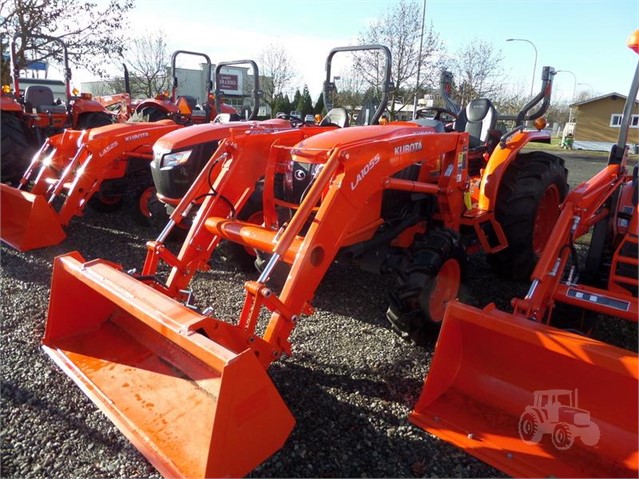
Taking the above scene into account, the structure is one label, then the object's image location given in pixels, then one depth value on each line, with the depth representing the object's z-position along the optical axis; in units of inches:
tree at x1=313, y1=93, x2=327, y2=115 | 1145.6
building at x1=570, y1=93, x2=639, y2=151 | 1237.7
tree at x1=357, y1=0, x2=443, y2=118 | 663.8
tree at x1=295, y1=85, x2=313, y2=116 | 1187.1
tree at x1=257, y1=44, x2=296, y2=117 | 1198.3
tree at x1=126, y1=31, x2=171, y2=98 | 1095.6
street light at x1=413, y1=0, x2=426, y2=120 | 651.5
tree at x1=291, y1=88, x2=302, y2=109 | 1317.2
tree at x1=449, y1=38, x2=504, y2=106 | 780.0
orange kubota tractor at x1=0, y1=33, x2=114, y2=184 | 286.8
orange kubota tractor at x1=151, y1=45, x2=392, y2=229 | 182.2
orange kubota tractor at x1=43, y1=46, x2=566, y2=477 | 85.4
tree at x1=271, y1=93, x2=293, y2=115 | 1164.7
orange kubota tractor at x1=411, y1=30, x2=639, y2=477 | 89.1
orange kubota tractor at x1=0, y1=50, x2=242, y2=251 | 210.1
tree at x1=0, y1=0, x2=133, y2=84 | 445.1
